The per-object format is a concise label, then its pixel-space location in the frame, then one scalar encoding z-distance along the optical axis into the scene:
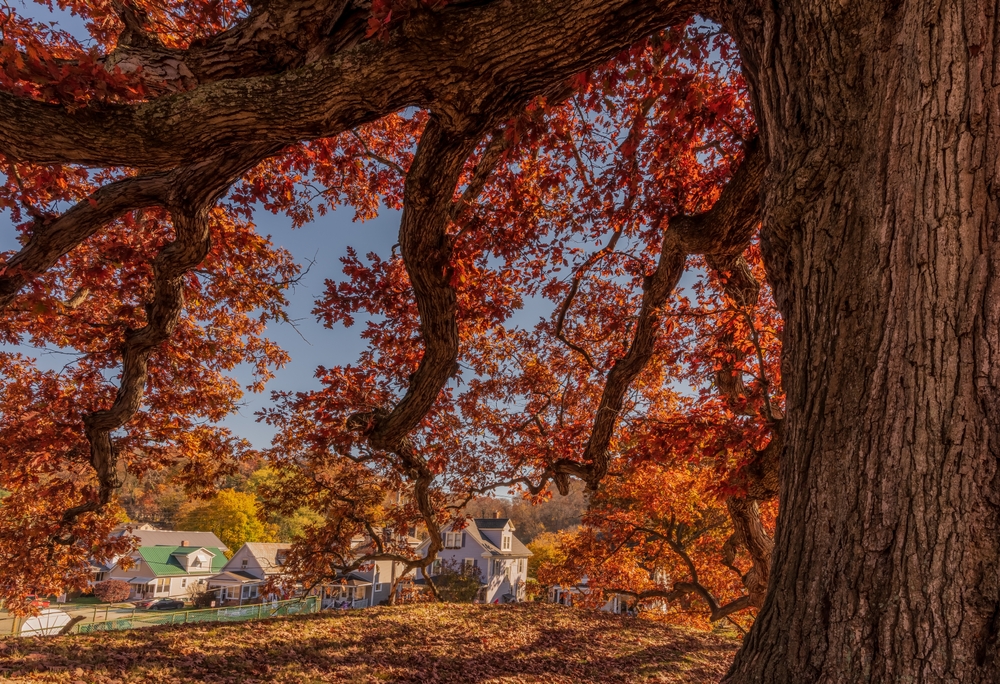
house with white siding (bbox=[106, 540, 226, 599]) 36.03
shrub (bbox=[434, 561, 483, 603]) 22.04
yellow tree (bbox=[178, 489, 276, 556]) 40.69
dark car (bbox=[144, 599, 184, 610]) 33.25
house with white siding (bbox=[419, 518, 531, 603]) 32.44
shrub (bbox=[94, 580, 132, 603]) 33.00
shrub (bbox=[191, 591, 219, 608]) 35.31
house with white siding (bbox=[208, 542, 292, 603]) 36.34
